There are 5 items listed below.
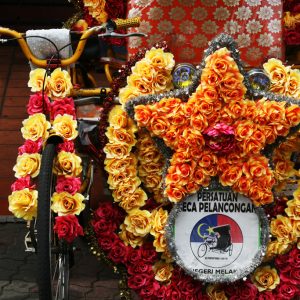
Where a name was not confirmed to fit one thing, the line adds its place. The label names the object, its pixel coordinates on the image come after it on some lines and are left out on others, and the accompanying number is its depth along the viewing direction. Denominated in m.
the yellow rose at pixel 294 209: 4.59
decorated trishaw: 4.34
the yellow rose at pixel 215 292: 4.58
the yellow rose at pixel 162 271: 4.61
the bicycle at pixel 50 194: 4.09
